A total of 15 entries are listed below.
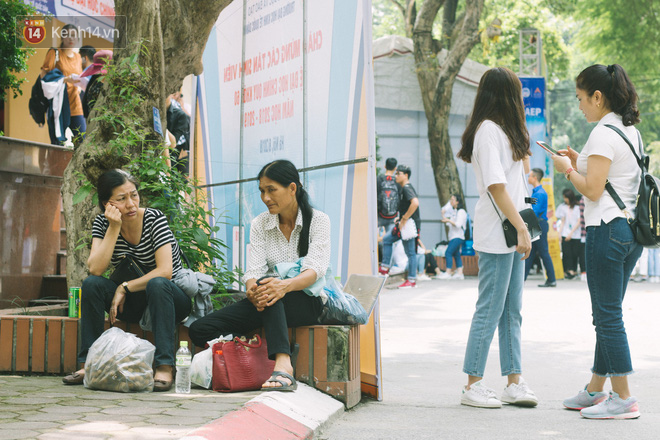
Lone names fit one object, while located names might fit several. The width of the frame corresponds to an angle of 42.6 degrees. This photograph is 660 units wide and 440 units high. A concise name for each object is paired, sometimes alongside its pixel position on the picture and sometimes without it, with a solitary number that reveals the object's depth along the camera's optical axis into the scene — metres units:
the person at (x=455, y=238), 16.81
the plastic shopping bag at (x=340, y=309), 4.98
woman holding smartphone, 4.66
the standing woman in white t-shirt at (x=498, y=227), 4.98
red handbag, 4.71
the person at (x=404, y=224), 13.72
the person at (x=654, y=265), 16.53
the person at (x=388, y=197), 14.02
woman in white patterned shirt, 4.73
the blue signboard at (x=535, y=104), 18.16
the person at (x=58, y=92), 10.91
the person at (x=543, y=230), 12.82
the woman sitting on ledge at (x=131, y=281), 4.95
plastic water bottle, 4.71
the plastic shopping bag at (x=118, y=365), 4.70
